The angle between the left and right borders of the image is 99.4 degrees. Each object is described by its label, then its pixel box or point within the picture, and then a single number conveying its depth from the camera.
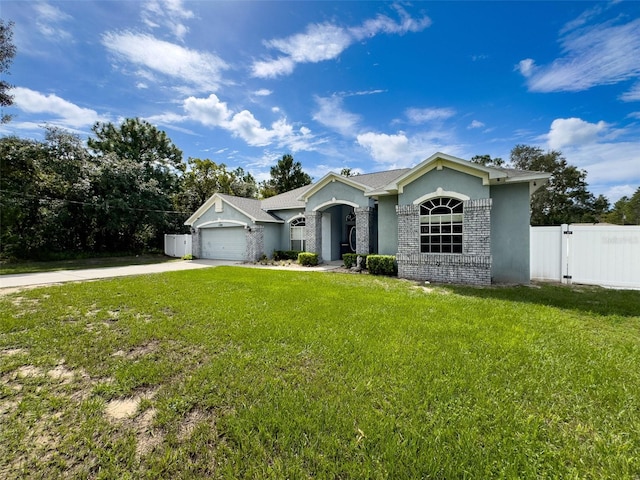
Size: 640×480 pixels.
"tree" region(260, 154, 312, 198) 38.12
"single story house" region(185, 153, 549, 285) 10.02
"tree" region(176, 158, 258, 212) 32.16
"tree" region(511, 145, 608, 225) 36.00
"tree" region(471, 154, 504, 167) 38.56
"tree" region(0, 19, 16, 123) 15.17
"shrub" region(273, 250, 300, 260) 18.01
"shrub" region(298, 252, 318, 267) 15.84
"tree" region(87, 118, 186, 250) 20.83
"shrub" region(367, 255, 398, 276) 12.10
